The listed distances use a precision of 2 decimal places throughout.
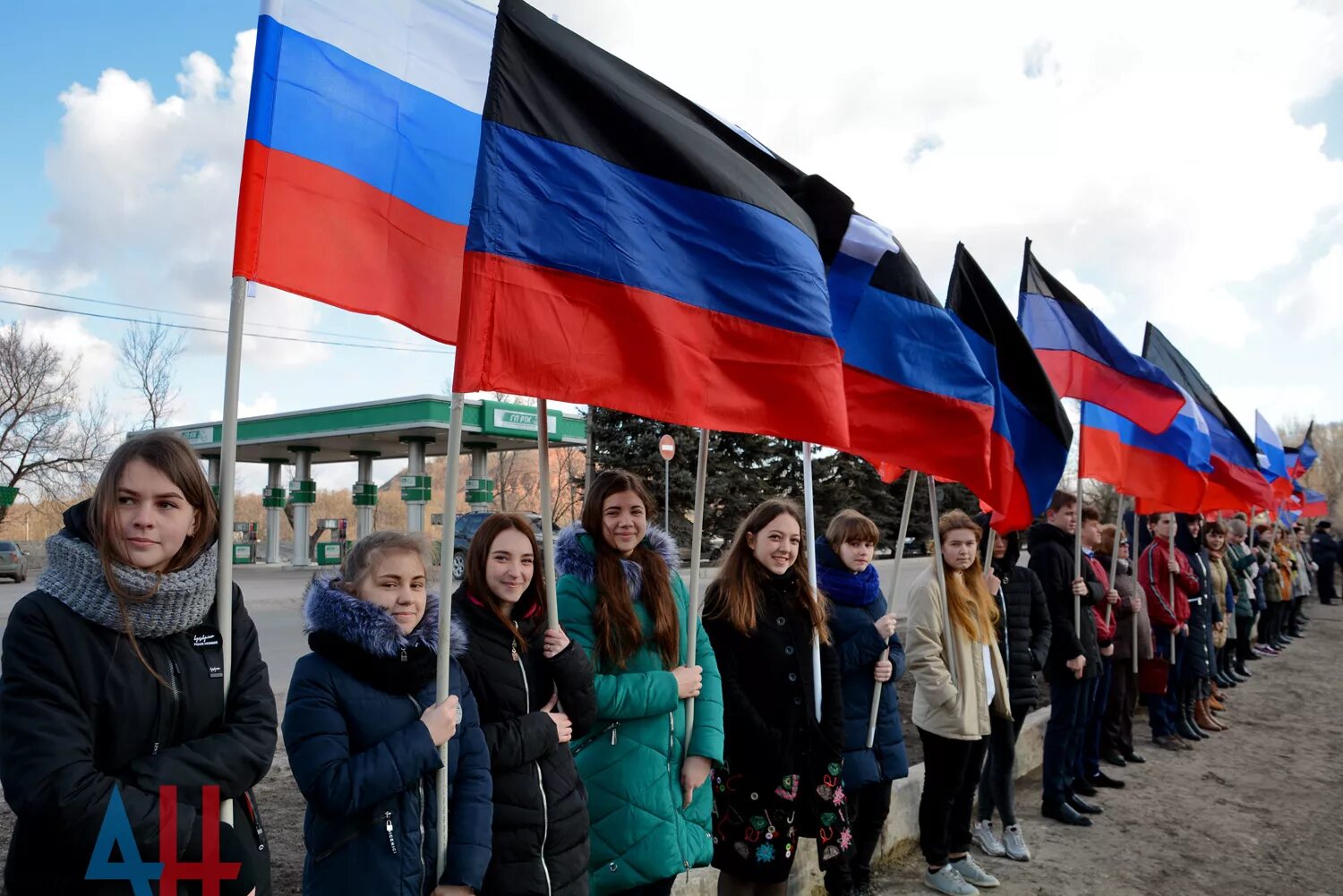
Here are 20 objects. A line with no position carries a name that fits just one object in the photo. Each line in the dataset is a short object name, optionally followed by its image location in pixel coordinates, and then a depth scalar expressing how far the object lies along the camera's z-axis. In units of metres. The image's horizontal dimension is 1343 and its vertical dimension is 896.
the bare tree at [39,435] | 34.47
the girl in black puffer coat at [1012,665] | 5.89
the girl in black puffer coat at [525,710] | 3.02
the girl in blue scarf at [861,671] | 4.87
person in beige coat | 5.19
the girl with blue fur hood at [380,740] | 2.56
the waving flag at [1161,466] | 8.05
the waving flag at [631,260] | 2.98
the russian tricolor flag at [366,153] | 2.88
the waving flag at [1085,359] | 7.02
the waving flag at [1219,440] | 10.23
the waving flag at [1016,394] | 5.41
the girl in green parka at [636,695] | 3.48
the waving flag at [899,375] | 4.58
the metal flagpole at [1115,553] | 7.73
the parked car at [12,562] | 26.92
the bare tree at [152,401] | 35.53
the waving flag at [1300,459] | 20.75
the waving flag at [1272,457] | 15.02
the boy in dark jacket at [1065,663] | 6.63
